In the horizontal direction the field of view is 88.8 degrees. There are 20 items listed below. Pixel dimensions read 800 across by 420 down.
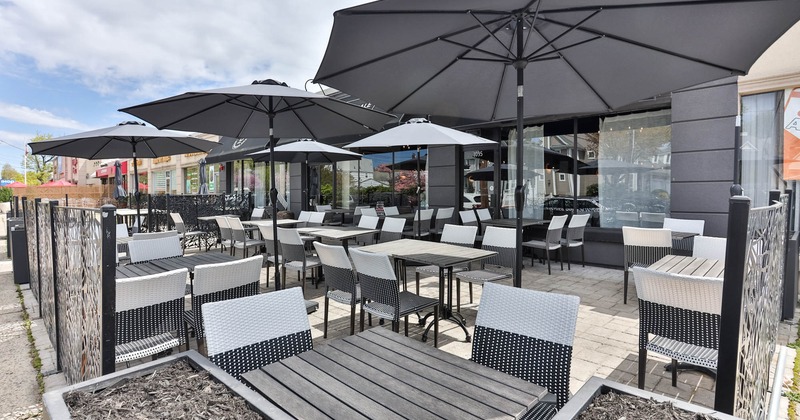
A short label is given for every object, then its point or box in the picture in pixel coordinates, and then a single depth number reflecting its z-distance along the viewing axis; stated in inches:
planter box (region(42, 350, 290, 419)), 50.2
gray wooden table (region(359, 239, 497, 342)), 144.8
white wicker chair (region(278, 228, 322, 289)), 188.4
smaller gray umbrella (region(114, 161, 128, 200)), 504.6
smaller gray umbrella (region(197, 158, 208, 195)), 526.9
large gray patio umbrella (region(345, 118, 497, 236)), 207.1
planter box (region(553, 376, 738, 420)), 49.3
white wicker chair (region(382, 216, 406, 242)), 245.2
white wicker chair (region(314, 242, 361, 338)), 138.8
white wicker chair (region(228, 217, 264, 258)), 266.9
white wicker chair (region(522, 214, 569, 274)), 250.7
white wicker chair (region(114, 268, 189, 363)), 98.8
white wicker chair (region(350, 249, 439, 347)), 122.9
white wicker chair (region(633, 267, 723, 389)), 92.9
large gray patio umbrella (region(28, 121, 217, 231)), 223.9
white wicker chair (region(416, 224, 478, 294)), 196.7
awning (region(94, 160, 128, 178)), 1043.7
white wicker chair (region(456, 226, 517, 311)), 169.5
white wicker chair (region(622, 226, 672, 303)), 178.9
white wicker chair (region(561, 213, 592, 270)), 262.8
